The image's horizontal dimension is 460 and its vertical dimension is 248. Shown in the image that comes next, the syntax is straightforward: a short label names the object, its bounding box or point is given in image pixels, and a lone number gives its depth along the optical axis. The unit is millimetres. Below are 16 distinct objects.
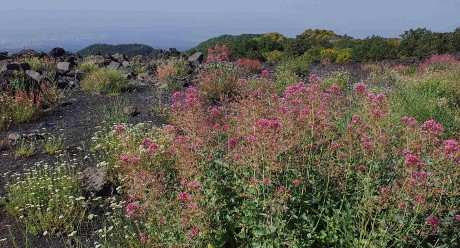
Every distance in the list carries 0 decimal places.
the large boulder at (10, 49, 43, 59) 19522
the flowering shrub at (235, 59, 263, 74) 17692
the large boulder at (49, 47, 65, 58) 20688
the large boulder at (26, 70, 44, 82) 13502
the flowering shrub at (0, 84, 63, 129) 10430
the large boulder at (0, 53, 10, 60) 18628
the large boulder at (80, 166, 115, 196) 6414
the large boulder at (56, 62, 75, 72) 17016
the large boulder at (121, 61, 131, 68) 19105
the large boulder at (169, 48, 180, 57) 22516
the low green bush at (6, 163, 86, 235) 5633
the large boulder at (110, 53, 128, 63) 20734
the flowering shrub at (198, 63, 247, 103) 12312
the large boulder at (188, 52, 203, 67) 19481
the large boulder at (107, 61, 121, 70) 17681
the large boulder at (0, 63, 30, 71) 13781
